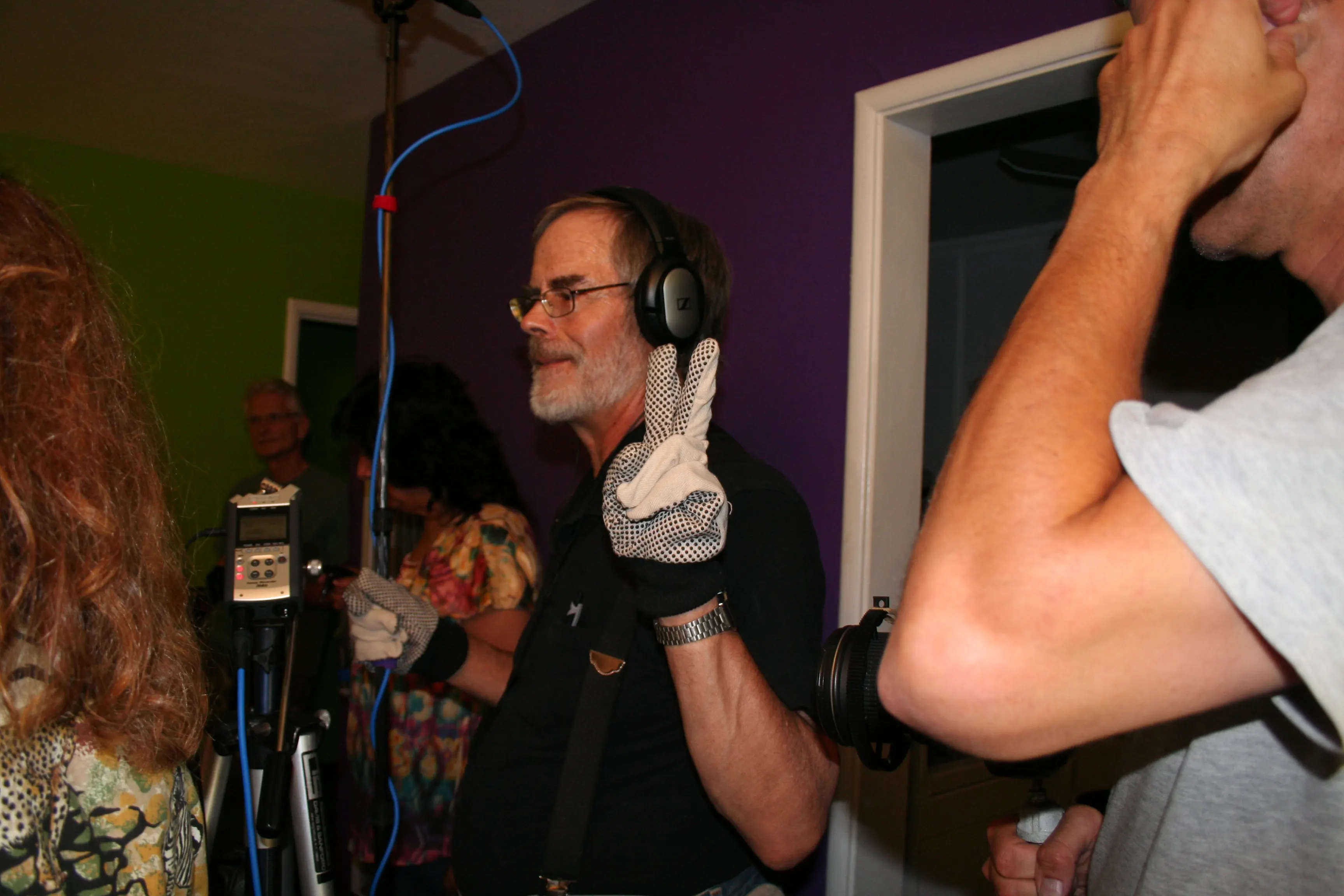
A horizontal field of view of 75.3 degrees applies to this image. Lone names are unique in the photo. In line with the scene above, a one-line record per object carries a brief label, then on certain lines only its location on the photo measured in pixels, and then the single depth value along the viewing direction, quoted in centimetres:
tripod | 99
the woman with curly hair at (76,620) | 63
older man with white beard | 102
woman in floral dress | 197
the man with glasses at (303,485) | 365
